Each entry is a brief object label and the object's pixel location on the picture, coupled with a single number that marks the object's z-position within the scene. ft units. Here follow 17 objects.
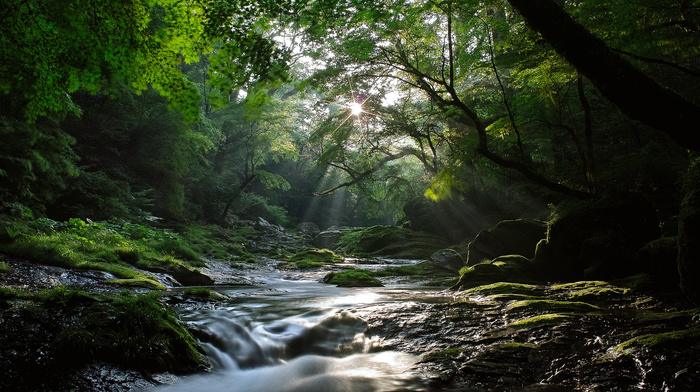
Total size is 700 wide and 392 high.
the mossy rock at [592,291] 15.79
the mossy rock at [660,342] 8.65
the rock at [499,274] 24.58
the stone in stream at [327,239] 93.45
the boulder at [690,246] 11.81
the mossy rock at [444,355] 10.99
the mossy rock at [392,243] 64.24
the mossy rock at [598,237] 20.22
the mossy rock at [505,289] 19.39
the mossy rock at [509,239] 33.86
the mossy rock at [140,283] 20.19
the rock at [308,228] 116.55
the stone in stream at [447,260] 41.89
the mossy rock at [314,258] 48.84
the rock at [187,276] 28.09
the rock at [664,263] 15.23
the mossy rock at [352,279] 30.42
